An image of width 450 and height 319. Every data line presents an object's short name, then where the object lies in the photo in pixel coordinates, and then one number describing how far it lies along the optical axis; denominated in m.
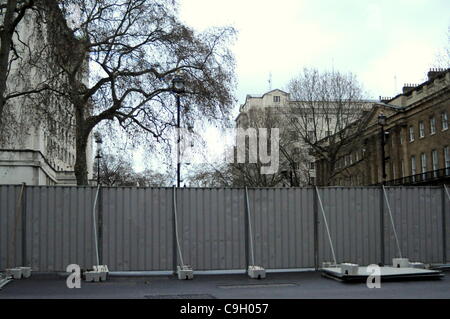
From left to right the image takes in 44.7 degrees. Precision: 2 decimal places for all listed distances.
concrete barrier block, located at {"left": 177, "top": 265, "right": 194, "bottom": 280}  14.31
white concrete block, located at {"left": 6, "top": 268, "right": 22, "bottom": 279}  13.85
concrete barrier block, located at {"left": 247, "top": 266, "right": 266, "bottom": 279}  14.55
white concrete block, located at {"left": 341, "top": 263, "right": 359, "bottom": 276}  13.27
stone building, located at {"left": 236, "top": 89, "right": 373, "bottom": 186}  50.97
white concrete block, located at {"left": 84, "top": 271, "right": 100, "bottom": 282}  13.72
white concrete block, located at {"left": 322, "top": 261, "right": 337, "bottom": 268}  15.16
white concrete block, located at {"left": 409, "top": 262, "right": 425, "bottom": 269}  15.30
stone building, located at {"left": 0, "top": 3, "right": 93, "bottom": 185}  25.12
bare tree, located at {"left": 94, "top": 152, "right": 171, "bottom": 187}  71.69
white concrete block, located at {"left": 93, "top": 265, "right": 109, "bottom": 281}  13.83
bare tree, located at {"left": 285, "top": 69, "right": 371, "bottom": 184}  50.50
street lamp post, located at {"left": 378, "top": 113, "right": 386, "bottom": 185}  36.34
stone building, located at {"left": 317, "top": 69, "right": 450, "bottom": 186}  56.03
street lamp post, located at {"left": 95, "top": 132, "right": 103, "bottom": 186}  28.59
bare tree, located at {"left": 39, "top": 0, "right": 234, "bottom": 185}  27.34
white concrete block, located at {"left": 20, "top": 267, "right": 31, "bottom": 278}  14.11
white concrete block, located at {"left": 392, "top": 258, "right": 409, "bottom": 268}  15.27
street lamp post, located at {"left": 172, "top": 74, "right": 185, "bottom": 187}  26.50
